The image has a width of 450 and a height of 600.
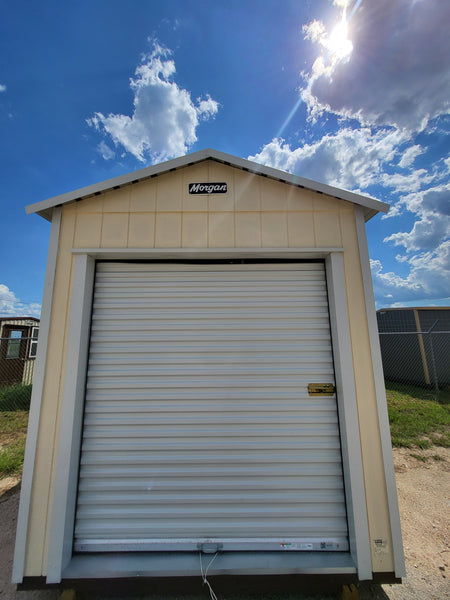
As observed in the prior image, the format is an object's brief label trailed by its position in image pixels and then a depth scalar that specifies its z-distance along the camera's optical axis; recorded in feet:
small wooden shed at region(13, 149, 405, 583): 6.95
